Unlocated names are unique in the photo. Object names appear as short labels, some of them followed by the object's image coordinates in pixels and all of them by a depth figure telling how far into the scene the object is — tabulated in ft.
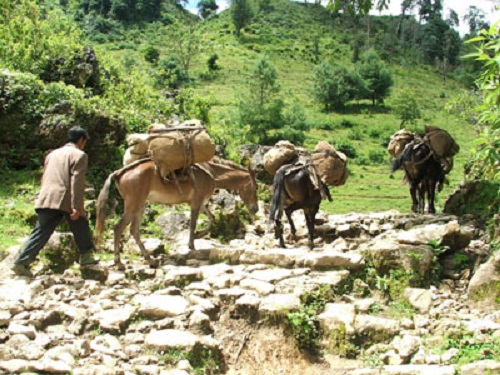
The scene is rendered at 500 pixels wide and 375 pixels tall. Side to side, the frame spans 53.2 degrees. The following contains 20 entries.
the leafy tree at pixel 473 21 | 258.57
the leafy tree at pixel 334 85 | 174.91
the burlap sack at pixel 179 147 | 28.73
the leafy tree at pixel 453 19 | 342.03
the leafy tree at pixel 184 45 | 200.83
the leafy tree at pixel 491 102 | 17.85
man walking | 23.13
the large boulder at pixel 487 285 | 23.86
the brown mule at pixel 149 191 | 28.22
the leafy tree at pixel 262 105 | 129.80
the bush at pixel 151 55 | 202.09
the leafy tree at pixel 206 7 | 382.83
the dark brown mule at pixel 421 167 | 43.09
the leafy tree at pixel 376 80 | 185.47
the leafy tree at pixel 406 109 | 148.77
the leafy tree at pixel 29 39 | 51.31
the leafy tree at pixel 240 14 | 282.97
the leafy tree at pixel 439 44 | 287.28
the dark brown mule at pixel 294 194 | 34.76
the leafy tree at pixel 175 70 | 164.50
